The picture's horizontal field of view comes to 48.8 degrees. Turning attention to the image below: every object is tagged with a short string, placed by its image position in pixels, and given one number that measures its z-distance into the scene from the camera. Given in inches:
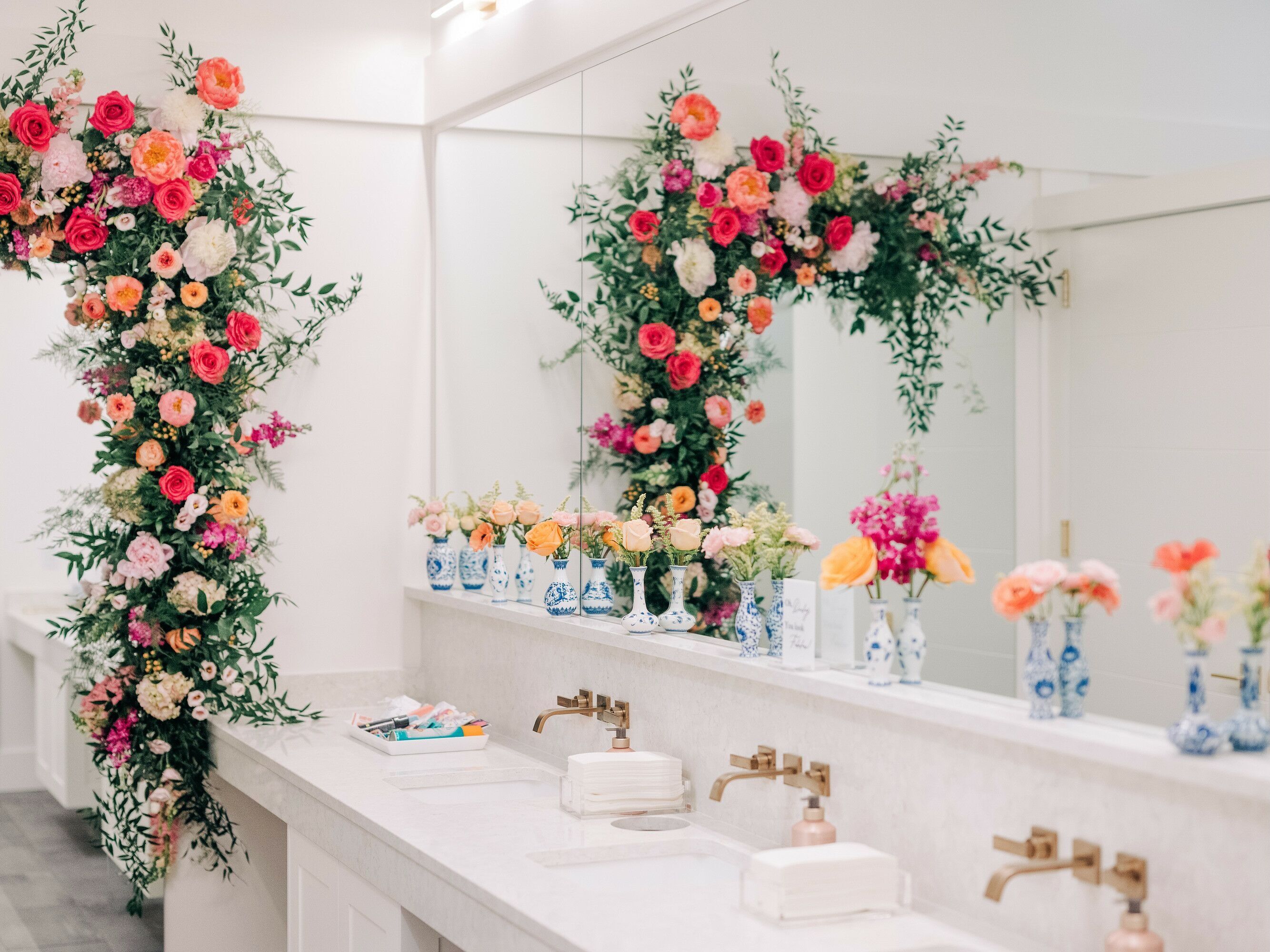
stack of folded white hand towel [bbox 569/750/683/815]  108.1
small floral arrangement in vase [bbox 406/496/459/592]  152.6
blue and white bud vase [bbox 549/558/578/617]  130.4
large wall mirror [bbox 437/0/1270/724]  72.5
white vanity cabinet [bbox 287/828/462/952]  106.4
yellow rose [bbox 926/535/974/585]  85.7
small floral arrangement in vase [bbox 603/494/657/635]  117.6
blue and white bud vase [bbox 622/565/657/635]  117.3
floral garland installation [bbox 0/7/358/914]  139.4
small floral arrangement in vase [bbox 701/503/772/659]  103.0
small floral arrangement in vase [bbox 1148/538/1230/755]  67.2
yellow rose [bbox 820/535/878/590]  88.4
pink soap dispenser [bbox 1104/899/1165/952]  68.7
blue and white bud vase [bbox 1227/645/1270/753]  67.3
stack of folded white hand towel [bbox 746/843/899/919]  81.7
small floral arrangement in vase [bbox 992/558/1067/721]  75.8
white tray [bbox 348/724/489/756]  132.9
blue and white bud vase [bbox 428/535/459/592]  154.3
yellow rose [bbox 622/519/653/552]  118.6
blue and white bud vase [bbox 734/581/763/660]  102.8
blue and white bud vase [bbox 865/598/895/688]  89.6
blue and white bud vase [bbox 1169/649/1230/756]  67.8
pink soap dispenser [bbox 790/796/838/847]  90.7
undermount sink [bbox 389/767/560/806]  123.9
